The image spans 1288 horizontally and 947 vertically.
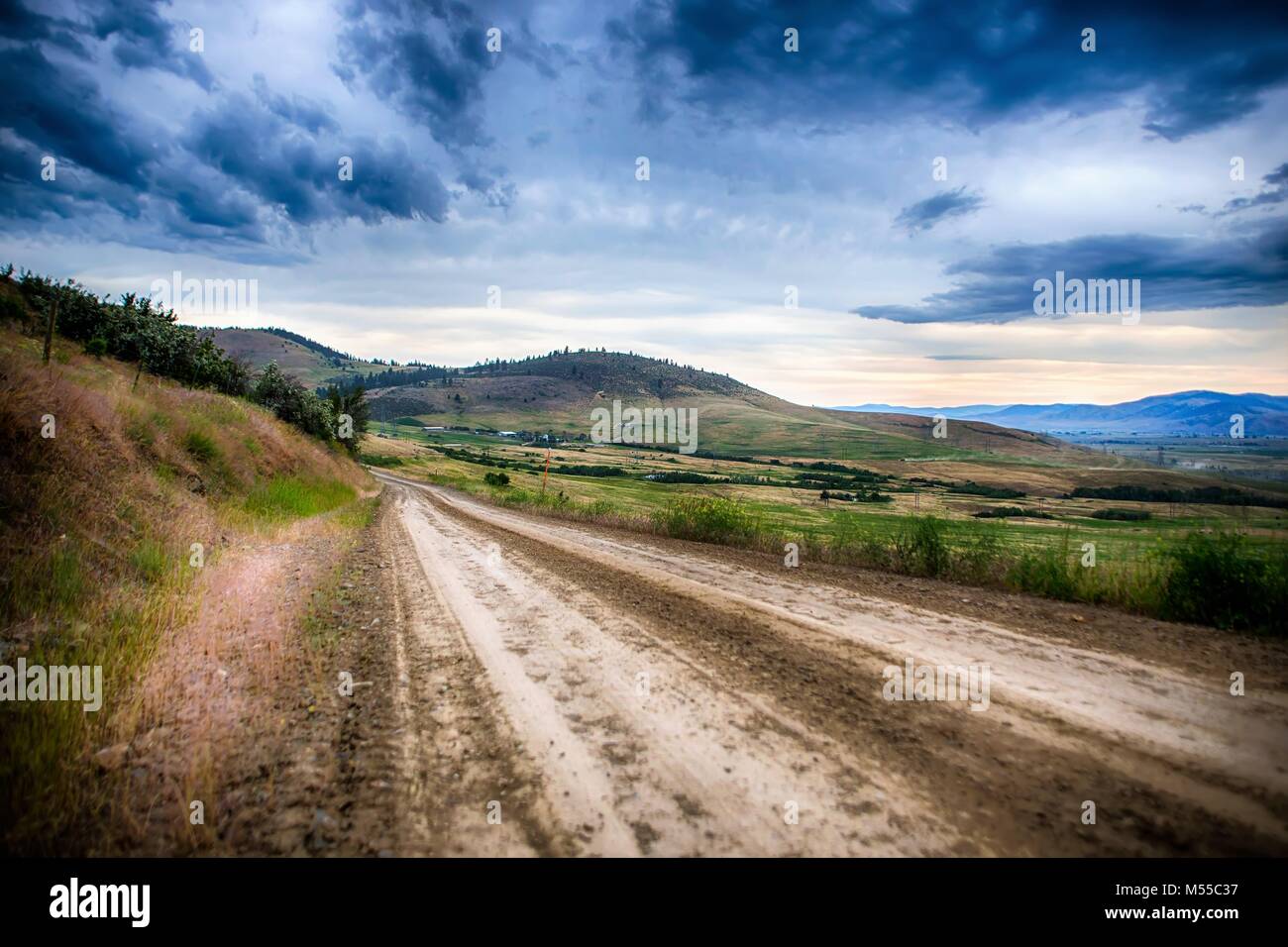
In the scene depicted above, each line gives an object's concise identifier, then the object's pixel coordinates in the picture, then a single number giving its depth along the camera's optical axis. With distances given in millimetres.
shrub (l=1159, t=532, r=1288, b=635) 6641
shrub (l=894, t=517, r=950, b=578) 10383
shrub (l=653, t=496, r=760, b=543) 15383
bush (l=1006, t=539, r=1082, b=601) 8391
